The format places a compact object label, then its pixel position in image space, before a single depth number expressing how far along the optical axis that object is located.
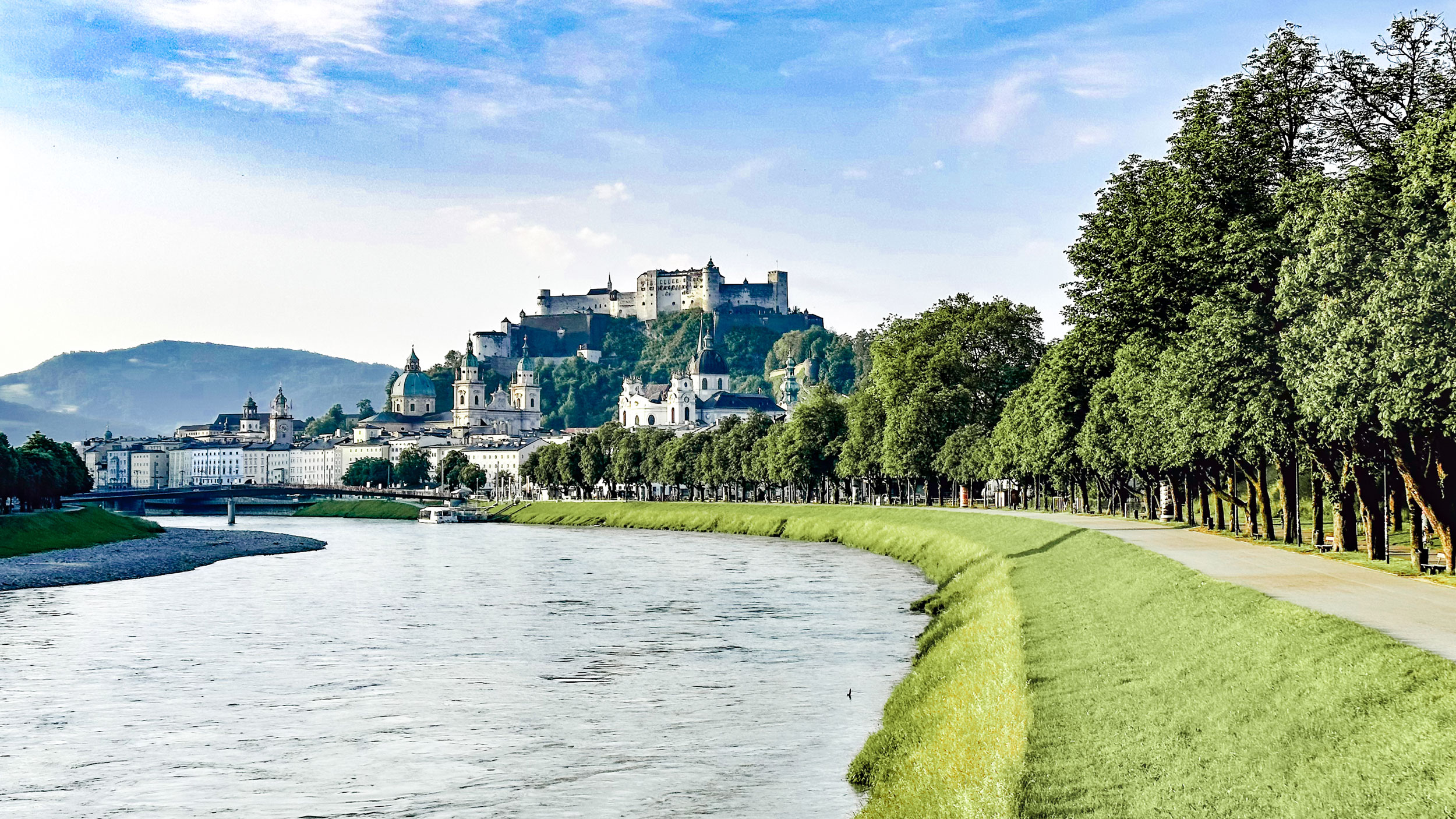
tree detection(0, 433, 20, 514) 90.12
